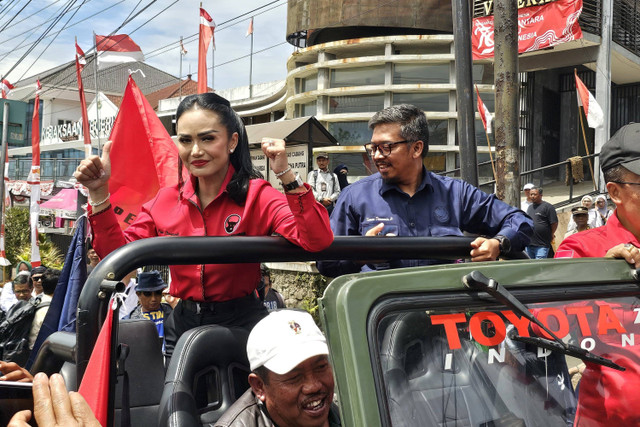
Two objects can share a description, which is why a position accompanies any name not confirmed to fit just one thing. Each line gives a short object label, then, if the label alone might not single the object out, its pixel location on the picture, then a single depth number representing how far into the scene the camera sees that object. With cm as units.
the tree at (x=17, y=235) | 2342
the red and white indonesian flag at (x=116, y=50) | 1788
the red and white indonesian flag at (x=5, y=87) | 2258
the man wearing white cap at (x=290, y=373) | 211
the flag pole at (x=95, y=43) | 1800
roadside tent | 2816
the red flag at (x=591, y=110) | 1421
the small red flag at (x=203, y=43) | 1065
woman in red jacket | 276
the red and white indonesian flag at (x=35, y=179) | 1455
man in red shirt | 196
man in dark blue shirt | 348
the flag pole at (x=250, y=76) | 3364
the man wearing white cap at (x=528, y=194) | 1170
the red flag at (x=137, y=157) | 457
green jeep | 170
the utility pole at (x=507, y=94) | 680
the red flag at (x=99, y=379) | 188
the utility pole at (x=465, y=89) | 678
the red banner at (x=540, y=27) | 1523
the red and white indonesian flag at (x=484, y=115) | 1536
